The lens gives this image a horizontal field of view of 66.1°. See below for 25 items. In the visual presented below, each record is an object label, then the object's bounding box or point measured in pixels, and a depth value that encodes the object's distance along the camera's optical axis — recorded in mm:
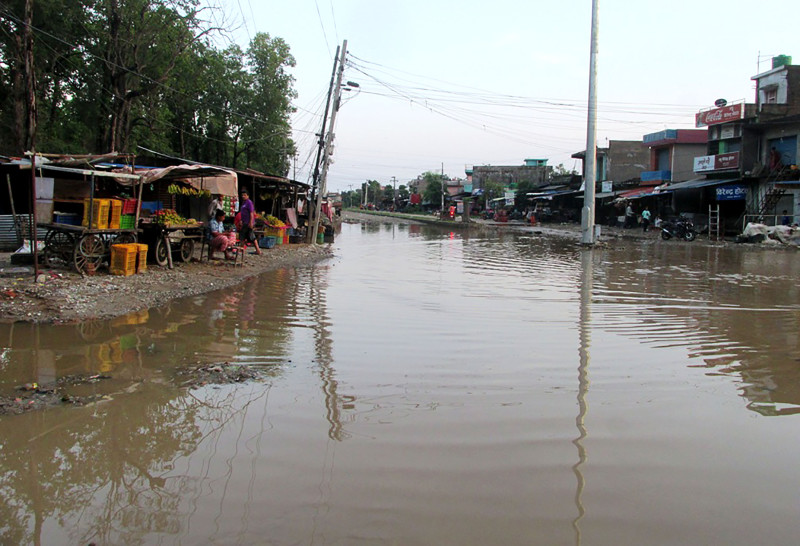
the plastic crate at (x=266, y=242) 19781
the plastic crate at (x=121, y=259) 10875
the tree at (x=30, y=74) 15325
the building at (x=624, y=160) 49188
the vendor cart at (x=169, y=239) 12516
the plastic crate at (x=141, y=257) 11311
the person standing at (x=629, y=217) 39712
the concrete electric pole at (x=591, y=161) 25062
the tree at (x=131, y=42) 22172
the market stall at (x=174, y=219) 12234
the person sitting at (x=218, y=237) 14383
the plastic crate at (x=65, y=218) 10961
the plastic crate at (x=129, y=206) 11775
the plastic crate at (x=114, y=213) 11117
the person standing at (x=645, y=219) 35812
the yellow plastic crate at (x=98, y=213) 10811
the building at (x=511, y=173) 73356
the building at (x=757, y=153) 28984
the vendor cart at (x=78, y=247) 10406
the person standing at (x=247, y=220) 16141
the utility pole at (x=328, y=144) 23053
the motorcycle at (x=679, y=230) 28891
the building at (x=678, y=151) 39688
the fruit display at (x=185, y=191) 14489
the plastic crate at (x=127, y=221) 11530
